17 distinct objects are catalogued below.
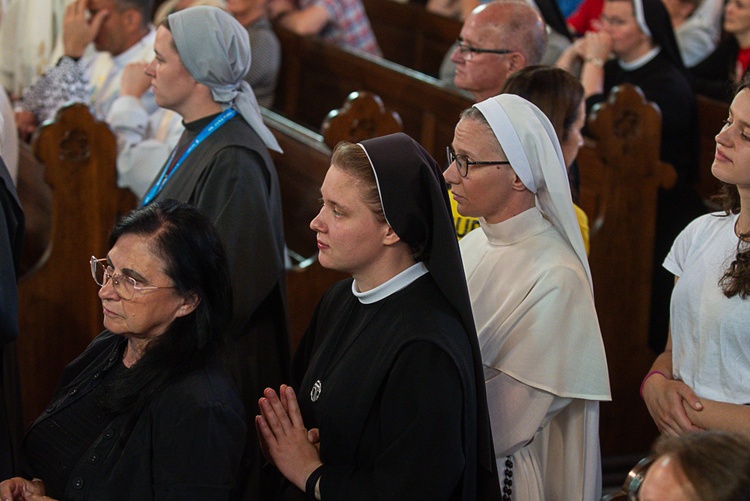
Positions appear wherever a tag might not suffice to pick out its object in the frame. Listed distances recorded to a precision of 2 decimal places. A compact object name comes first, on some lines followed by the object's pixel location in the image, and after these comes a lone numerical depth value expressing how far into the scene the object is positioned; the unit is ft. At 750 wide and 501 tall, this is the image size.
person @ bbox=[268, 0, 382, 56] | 21.59
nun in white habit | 8.69
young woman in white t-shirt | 8.41
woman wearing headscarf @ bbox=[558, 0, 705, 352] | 15.85
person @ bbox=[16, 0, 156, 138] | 16.66
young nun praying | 7.18
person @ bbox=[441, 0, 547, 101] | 13.11
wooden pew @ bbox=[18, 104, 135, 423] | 14.38
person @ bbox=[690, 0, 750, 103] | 18.28
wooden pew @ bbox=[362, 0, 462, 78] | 23.48
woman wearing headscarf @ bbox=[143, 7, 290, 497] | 10.86
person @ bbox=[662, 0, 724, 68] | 20.33
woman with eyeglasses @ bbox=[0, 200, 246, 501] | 7.34
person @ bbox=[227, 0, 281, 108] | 18.62
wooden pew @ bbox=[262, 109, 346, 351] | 14.73
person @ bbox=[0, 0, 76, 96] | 19.10
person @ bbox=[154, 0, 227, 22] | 18.17
